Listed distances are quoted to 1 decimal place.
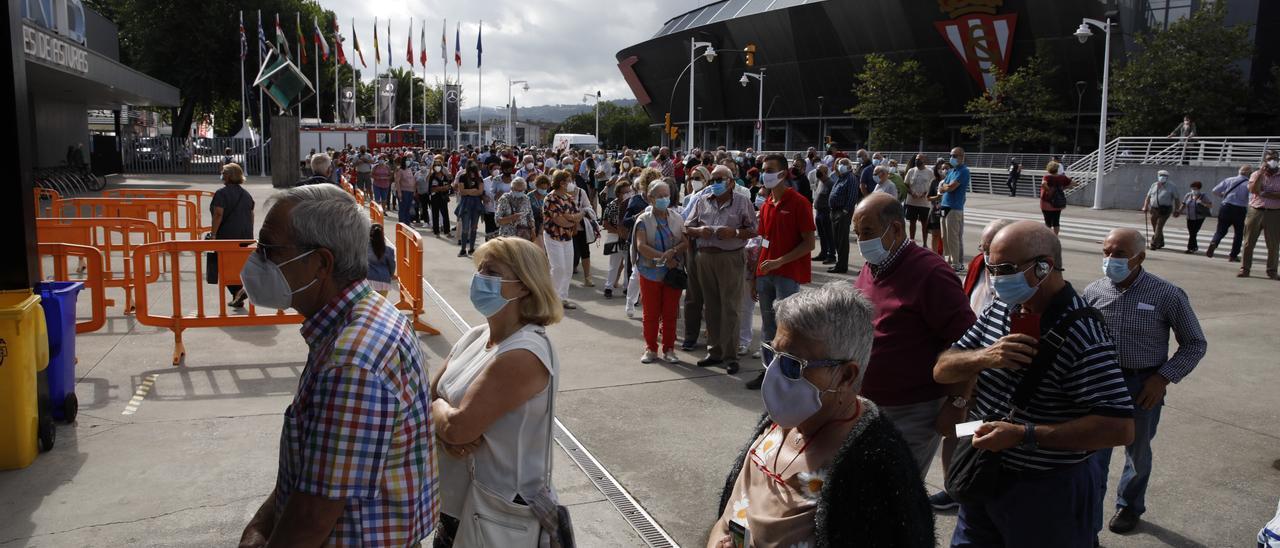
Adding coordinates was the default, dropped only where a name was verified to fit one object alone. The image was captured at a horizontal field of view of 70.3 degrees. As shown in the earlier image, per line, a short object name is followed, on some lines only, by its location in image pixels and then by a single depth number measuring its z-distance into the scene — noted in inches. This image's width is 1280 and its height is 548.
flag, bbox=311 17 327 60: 1857.8
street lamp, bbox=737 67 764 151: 2084.2
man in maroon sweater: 157.9
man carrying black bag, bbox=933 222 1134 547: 118.1
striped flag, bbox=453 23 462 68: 2201.0
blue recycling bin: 249.4
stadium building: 1600.6
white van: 2765.7
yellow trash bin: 213.3
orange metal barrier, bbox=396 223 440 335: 365.7
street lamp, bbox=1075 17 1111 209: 1010.7
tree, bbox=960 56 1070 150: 1579.7
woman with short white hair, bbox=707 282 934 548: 89.0
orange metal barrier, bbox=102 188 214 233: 611.8
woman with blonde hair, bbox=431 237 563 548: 115.6
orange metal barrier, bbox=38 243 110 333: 306.3
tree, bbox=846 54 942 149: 1865.2
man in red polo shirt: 289.6
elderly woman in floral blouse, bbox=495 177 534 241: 448.5
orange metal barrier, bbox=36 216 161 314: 432.8
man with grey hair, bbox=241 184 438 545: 86.7
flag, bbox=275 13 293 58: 1561.9
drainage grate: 190.9
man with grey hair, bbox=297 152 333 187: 486.3
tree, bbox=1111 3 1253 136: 1267.2
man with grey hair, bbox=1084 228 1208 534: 182.1
